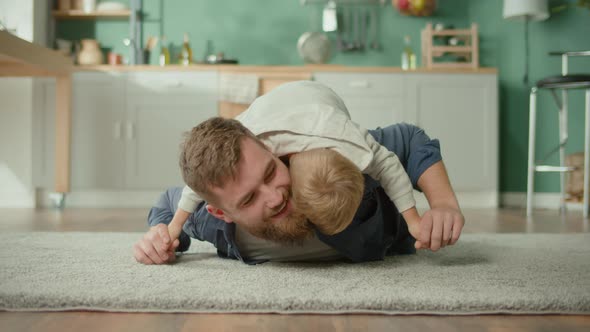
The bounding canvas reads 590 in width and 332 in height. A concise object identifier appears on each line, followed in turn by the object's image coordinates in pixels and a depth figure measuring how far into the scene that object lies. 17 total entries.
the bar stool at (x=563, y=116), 3.04
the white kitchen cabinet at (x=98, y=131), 3.95
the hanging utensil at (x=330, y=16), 4.38
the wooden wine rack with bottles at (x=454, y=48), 4.02
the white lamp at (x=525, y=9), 3.73
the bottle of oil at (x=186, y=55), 4.32
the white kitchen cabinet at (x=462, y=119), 3.96
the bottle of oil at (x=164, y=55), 4.25
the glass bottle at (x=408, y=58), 4.32
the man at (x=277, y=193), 1.05
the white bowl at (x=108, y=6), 4.29
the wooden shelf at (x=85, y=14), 4.25
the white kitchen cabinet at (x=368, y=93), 3.96
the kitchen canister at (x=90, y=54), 4.20
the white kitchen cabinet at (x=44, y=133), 3.95
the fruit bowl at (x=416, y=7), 4.28
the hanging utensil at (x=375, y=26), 4.45
